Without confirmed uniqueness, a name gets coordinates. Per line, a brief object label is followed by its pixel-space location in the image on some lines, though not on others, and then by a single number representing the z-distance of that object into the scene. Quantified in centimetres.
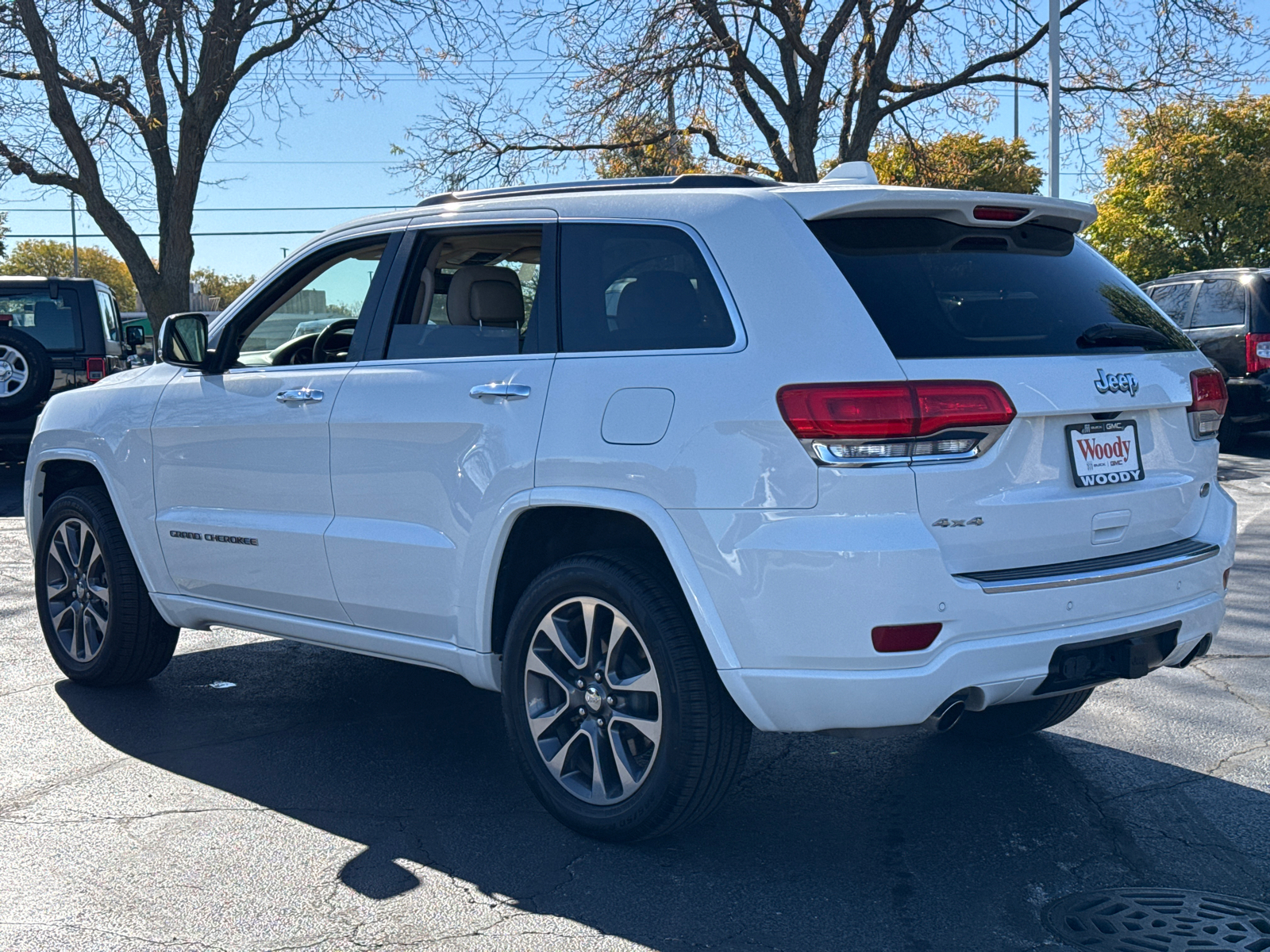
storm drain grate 333
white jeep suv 348
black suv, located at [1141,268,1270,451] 1419
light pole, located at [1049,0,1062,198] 1928
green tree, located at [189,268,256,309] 12747
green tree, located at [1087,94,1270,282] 3675
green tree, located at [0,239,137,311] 10569
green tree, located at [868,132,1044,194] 2220
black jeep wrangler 1441
